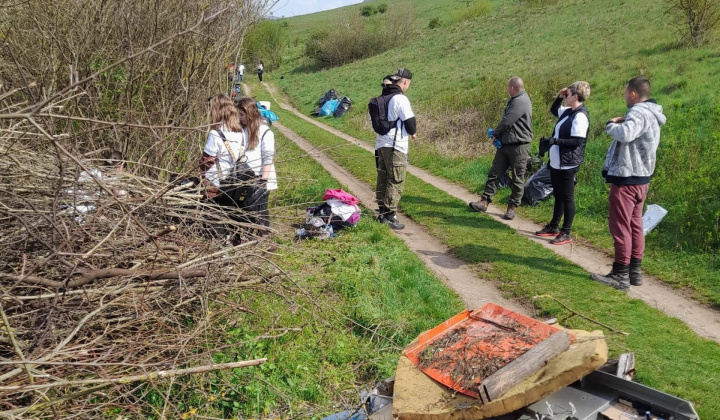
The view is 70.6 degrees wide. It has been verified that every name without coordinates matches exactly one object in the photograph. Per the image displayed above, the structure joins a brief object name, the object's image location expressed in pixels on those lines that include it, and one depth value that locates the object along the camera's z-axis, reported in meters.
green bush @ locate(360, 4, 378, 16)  62.24
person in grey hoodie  5.20
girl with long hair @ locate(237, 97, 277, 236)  5.52
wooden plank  2.68
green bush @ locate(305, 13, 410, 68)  44.44
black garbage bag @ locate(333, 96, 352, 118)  21.36
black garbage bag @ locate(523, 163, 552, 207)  8.38
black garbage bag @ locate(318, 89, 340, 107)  24.22
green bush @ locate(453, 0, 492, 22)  47.03
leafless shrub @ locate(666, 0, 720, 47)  16.70
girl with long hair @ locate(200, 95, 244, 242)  5.22
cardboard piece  2.71
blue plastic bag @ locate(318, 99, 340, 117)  22.41
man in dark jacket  7.59
